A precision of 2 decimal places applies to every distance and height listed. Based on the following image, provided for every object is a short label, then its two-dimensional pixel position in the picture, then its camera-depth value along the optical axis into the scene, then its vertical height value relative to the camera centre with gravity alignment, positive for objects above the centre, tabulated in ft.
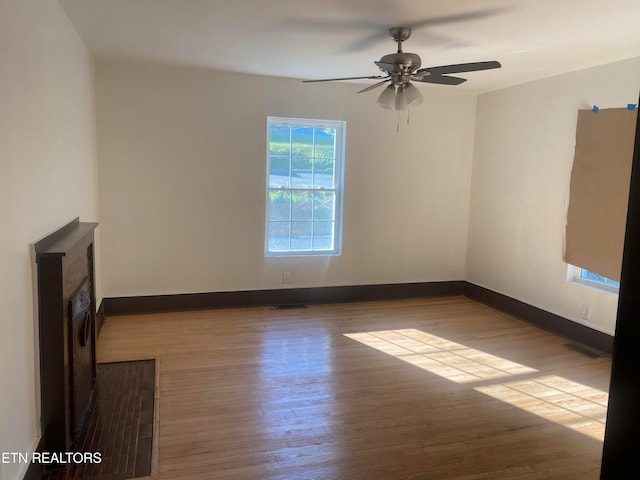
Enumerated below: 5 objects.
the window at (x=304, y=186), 16.96 +0.25
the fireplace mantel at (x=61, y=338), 7.29 -2.51
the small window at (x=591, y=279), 13.42 -2.27
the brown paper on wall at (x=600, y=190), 12.44 +0.37
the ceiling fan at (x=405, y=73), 10.28 +2.82
